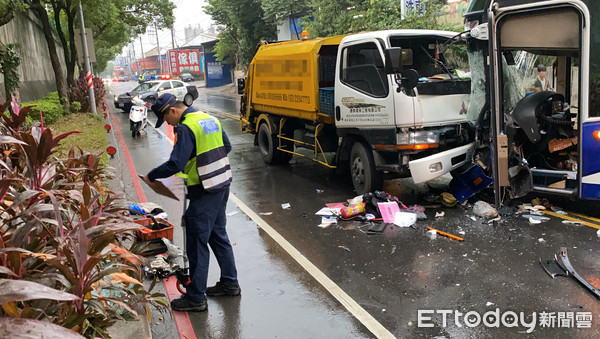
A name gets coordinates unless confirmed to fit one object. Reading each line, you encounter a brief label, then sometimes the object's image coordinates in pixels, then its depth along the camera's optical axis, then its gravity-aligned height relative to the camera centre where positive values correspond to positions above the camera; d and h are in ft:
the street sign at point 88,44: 61.00 +7.02
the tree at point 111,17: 57.77 +13.38
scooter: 52.81 -2.45
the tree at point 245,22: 104.42 +14.78
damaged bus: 17.17 -1.24
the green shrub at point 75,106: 62.75 -0.66
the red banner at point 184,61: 227.81 +14.94
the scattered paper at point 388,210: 21.22 -5.88
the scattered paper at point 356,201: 22.66 -5.71
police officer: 13.55 -2.32
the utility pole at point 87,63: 58.59 +4.68
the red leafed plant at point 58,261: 6.97 -2.71
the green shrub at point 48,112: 45.31 -0.84
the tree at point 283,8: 87.92 +13.90
